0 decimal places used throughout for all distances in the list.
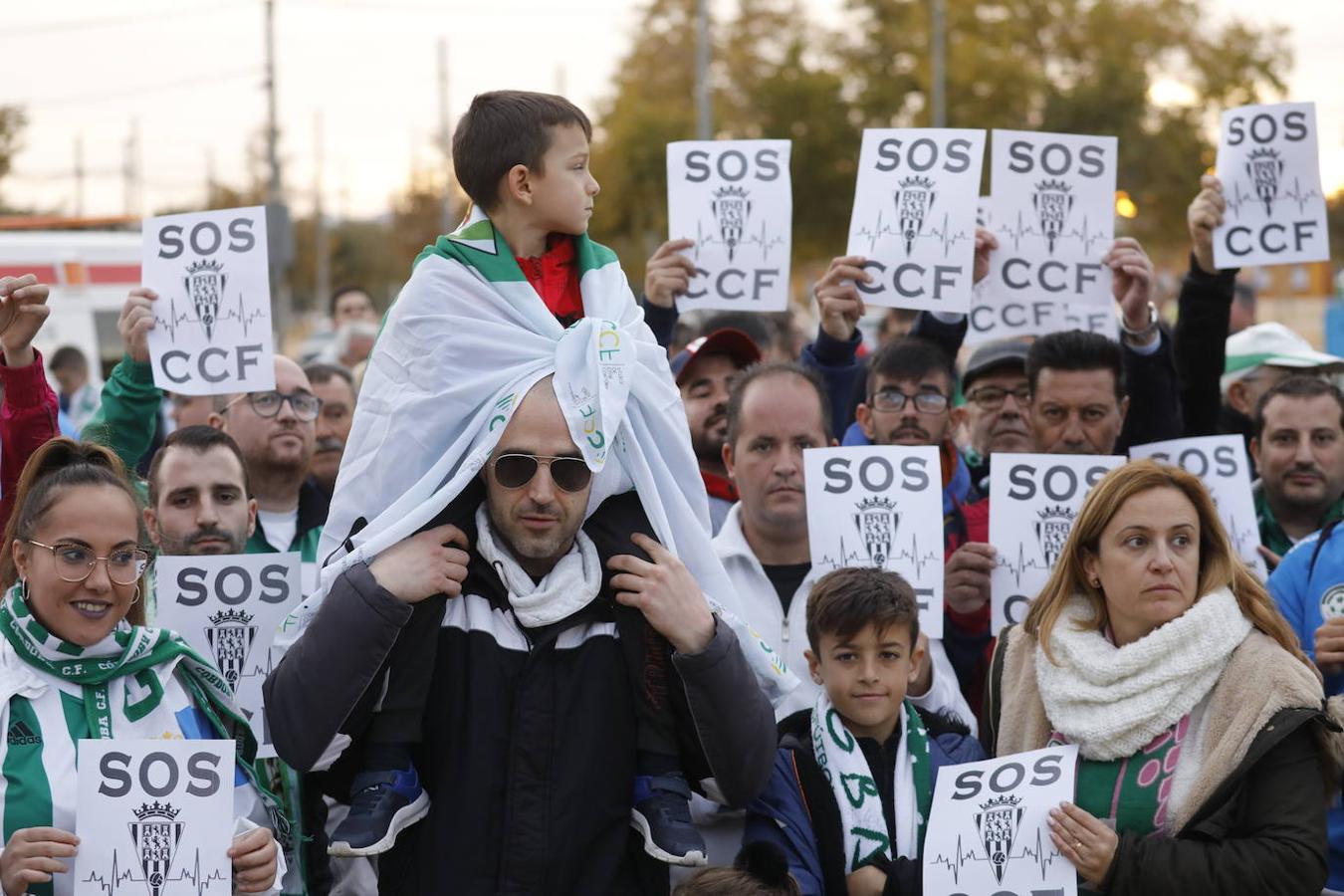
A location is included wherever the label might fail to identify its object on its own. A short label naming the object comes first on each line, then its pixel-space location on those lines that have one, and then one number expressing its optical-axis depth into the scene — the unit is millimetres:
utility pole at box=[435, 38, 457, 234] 49094
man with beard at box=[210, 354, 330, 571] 6426
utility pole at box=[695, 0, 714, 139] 27359
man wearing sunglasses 3586
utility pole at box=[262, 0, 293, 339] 20875
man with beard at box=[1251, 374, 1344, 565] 6129
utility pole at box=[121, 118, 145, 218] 55847
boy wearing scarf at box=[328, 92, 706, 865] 3629
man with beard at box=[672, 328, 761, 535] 6479
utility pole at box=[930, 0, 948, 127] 29703
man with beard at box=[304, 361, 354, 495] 7250
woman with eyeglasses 3928
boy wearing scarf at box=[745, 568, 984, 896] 4355
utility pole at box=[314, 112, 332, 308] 63462
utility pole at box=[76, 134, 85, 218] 46806
